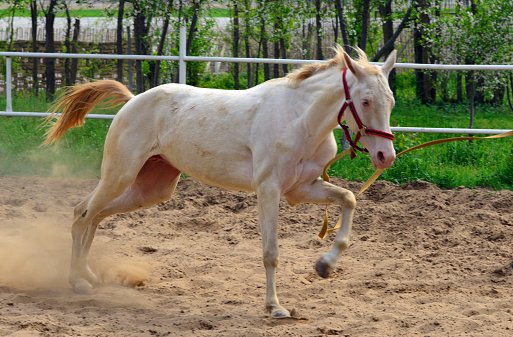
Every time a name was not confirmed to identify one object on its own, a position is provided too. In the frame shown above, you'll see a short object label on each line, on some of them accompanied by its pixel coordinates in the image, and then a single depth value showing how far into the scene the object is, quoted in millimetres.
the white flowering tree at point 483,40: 18141
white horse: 7176
